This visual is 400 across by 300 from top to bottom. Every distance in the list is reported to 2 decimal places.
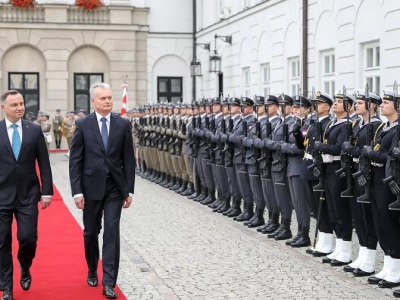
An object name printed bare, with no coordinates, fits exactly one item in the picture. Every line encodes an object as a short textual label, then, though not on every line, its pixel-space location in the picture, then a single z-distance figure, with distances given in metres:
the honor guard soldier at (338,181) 9.75
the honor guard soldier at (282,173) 11.73
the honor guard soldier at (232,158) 14.16
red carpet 8.34
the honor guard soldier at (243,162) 13.46
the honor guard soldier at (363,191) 9.05
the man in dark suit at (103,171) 8.20
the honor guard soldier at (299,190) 11.13
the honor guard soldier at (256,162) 12.62
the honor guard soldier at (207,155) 15.65
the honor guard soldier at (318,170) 10.09
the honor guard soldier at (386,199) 8.48
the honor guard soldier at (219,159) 14.78
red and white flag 24.22
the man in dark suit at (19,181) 8.09
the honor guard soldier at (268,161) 12.18
